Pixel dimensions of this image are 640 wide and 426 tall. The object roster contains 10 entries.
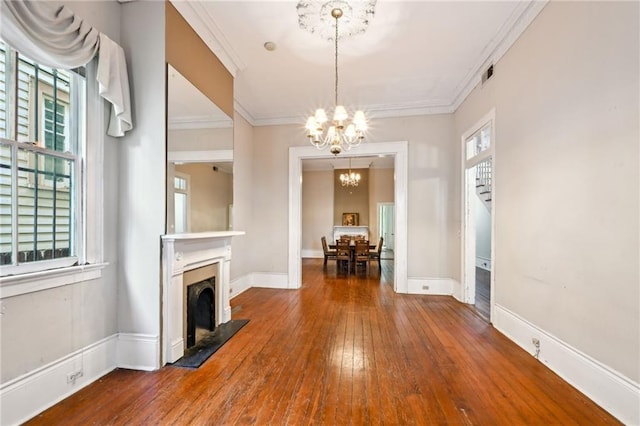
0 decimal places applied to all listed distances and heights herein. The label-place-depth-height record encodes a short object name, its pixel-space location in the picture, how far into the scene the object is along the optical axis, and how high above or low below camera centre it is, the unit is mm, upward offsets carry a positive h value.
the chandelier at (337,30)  2447 +1845
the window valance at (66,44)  1612 +1155
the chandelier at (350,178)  8961 +1257
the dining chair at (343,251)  6799 -912
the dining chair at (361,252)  6721 -920
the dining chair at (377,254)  6970 -1063
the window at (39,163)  1695 +359
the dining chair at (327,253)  7358 -1030
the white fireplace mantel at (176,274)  2352 -527
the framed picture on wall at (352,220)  10164 -167
